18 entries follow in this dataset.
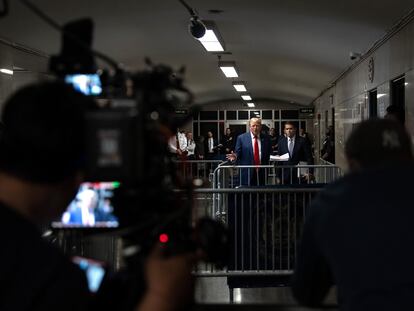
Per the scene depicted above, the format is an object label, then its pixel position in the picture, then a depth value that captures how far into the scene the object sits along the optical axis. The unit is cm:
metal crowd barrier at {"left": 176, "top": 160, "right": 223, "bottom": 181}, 1343
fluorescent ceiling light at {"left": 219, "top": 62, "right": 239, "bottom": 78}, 1478
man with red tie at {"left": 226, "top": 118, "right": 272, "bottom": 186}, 997
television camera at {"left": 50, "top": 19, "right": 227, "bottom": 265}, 133
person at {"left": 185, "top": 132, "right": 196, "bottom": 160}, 2018
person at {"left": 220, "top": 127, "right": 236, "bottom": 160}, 2042
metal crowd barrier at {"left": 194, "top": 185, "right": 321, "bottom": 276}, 576
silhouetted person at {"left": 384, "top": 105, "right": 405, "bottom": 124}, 636
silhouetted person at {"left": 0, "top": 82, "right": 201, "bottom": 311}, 127
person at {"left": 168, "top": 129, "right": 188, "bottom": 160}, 1825
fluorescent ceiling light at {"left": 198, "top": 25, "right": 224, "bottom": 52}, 973
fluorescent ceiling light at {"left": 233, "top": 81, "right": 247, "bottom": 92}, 2214
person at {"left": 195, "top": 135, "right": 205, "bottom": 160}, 2127
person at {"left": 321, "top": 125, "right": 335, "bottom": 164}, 1589
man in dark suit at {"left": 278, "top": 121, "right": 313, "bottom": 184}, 1009
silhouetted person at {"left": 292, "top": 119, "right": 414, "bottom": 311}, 186
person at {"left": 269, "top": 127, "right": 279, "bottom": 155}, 2064
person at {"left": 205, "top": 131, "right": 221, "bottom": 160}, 2439
